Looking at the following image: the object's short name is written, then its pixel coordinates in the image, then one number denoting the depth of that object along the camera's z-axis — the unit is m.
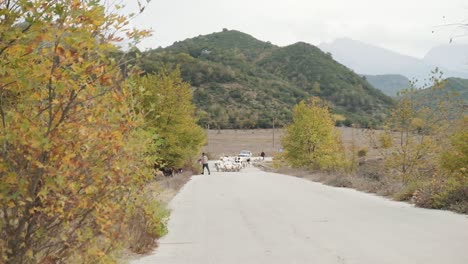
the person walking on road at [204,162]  42.78
